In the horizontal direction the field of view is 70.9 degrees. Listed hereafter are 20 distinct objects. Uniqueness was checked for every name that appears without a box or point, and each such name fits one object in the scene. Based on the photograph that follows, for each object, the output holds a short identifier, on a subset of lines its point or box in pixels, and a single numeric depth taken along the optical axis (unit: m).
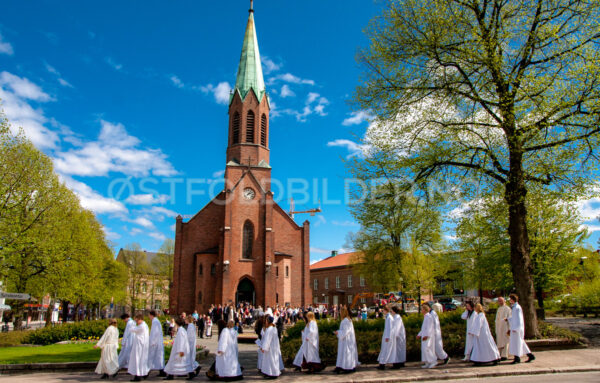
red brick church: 39.09
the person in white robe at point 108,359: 11.30
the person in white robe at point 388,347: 11.62
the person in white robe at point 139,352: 11.01
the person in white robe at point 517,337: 11.53
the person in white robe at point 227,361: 10.82
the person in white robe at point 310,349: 11.45
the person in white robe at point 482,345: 11.38
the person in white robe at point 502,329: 12.26
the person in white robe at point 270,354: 10.91
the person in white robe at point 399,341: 11.66
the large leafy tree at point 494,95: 13.27
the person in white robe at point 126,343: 11.70
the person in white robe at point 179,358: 11.19
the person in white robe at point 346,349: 11.19
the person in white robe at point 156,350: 11.64
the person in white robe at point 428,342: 11.49
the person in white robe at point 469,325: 11.86
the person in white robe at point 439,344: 11.81
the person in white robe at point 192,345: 11.48
